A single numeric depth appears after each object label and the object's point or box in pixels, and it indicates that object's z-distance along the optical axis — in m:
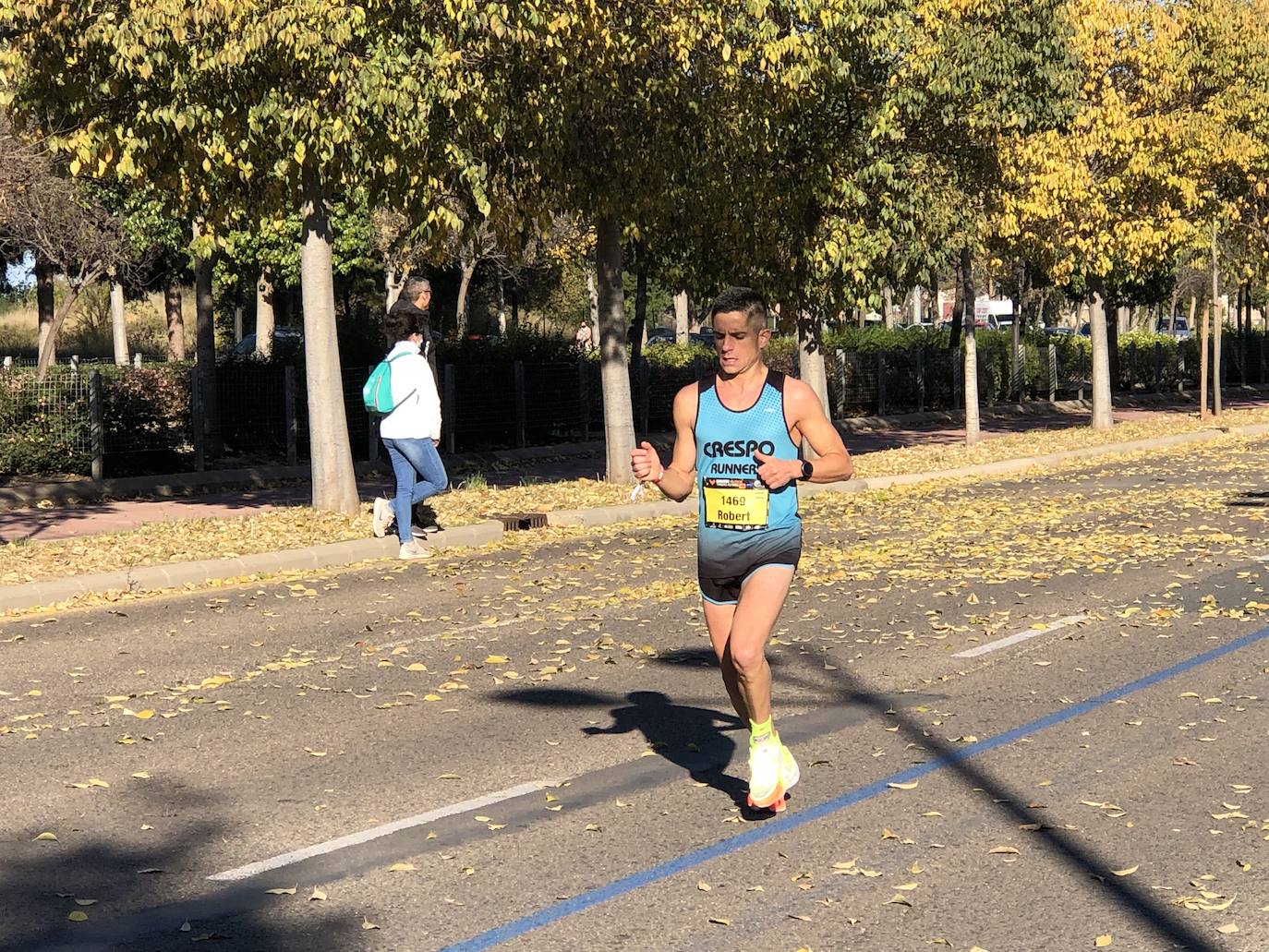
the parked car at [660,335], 67.96
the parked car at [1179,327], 100.05
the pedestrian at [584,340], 31.78
